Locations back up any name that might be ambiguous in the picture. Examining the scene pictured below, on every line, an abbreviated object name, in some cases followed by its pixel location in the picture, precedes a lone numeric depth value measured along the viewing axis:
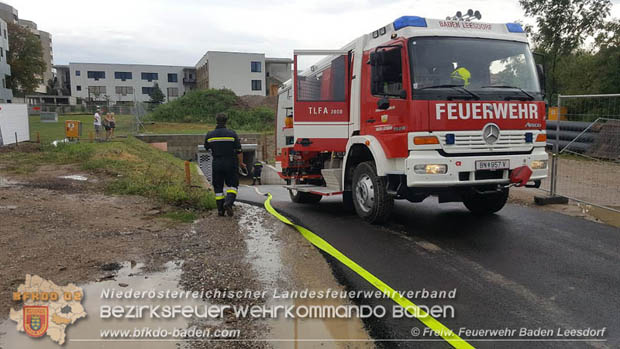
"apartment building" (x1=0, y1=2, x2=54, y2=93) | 68.50
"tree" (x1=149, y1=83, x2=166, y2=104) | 68.69
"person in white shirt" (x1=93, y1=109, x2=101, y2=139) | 23.84
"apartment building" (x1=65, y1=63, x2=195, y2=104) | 75.12
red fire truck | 5.51
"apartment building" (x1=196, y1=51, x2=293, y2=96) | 61.78
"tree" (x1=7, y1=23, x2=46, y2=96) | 56.01
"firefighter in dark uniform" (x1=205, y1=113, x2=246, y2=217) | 7.55
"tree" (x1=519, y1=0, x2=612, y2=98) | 22.19
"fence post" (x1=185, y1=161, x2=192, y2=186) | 9.45
